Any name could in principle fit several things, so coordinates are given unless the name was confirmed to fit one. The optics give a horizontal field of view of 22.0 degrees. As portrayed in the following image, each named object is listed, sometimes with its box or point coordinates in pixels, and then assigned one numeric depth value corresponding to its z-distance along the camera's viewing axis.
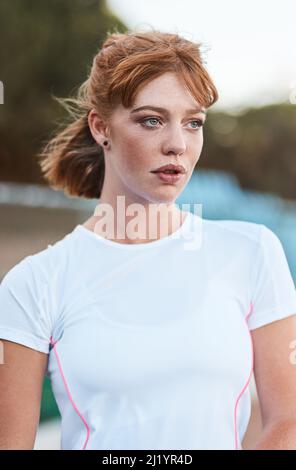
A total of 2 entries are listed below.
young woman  1.65
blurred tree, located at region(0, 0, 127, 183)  17.50
